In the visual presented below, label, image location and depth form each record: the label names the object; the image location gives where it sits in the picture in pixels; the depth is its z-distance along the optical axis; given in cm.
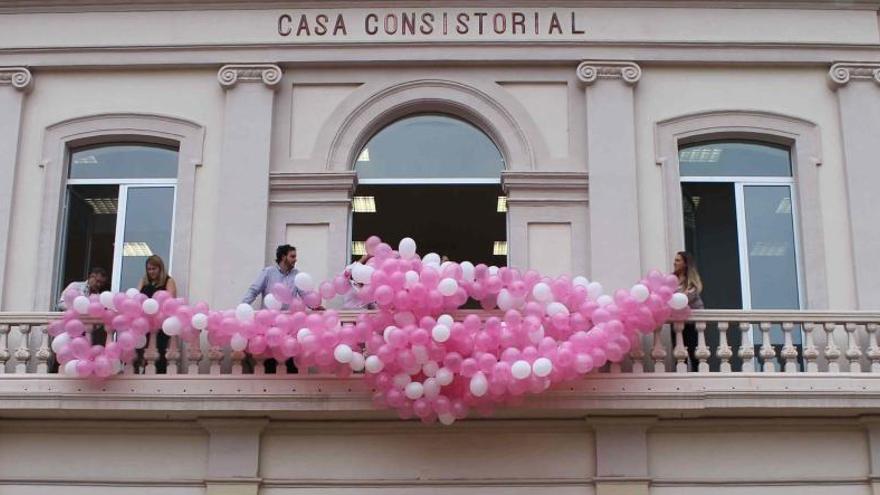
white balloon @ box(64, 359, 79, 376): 1164
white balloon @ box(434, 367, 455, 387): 1104
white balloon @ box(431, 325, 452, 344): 1095
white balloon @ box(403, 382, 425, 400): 1112
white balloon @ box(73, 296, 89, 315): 1174
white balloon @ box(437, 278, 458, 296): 1117
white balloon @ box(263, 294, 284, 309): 1174
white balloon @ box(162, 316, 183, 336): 1166
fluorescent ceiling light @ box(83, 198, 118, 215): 1374
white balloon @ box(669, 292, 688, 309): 1170
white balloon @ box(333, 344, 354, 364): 1117
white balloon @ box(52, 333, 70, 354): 1167
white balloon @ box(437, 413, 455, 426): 1130
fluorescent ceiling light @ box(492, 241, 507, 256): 1369
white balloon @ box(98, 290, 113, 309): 1171
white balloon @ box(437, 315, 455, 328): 1103
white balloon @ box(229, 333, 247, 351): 1155
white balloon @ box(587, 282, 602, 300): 1166
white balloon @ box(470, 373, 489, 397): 1099
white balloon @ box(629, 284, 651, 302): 1146
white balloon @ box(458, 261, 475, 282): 1145
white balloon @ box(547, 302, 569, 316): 1136
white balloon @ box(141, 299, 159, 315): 1165
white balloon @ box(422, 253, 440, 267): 1144
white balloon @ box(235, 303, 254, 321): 1159
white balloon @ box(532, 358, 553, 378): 1091
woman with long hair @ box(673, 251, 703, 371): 1243
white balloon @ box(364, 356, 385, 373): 1108
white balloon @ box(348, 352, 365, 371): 1126
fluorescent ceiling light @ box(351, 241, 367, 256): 1344
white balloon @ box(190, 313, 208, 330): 1167
